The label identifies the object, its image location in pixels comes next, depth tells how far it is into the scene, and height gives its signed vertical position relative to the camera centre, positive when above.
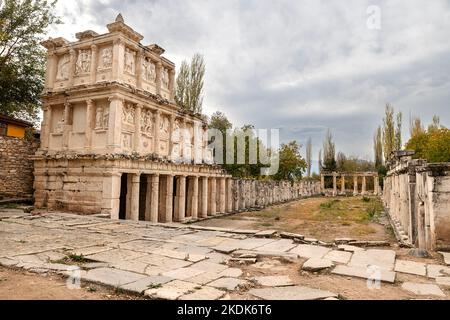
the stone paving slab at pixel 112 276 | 4.49 -1.46
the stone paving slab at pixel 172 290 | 4.00 -1.47
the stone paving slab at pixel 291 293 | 4.12 -1.51
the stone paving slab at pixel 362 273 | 5.12 -1.54
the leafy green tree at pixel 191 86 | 27.56 +8.13
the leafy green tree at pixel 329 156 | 53.91 +4.30
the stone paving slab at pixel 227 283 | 4.50 -1.51
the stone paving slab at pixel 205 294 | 4.00 -1.49
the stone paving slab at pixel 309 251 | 6.76 -1.57
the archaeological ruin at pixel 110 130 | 14.05 +2.38
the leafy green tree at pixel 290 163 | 44.78 +2.54
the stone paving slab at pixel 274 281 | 4.73 -1.54
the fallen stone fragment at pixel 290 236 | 8.59 -1.51
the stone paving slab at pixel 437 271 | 5.46 -1.58
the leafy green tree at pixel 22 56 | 17.67 +7.23
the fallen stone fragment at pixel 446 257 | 6.26 -1.54
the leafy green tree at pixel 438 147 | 25.98 +3.00
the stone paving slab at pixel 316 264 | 5.55 -1.50
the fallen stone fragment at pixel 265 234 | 8.94 -1.51
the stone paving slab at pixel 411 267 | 5.62 -1.58
